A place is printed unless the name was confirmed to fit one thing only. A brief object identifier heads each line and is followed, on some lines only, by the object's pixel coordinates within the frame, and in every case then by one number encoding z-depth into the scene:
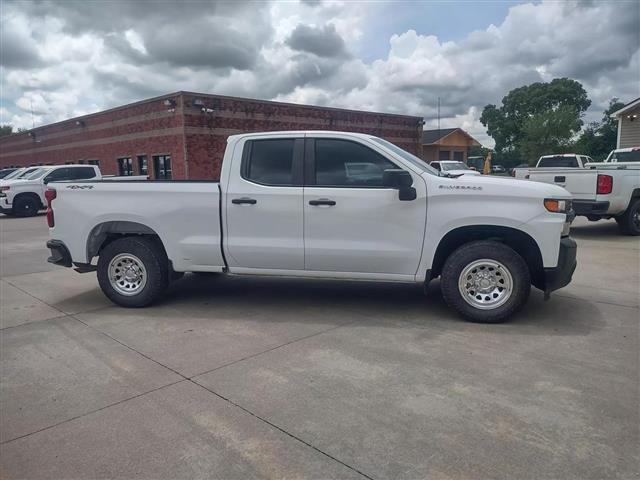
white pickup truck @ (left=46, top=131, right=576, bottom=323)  4.84
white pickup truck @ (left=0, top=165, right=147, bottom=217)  18.48
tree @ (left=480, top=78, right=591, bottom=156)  66.56
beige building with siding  23.25
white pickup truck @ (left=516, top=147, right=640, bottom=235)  9.87
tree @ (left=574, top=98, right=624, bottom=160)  45.62
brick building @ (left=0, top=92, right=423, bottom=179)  23.02
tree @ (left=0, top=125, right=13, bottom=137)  95.31
